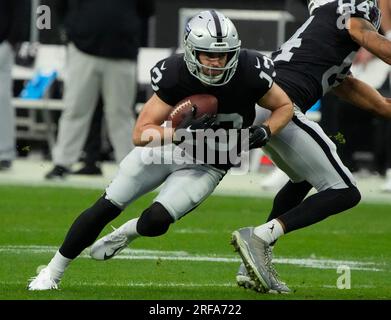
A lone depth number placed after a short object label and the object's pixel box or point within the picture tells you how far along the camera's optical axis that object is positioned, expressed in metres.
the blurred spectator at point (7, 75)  12.33
